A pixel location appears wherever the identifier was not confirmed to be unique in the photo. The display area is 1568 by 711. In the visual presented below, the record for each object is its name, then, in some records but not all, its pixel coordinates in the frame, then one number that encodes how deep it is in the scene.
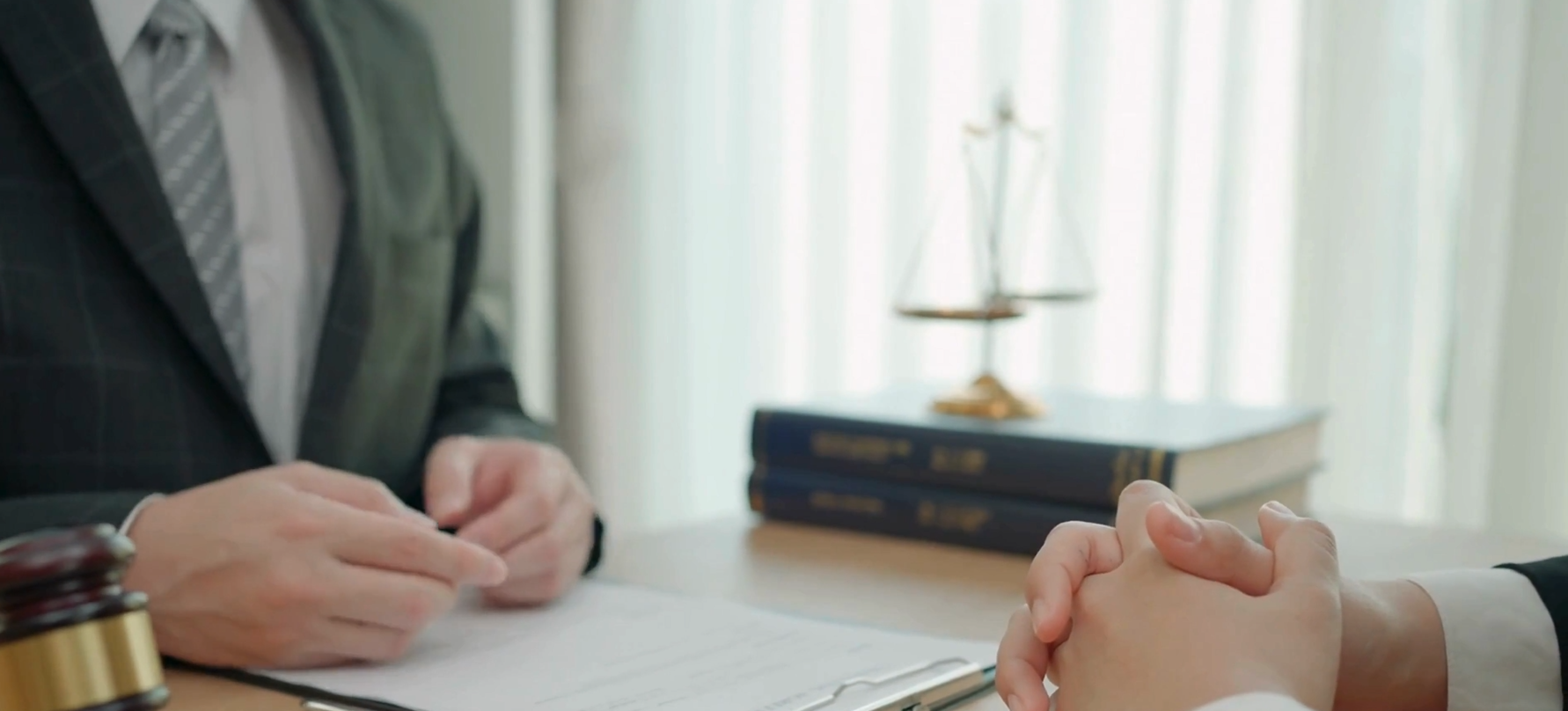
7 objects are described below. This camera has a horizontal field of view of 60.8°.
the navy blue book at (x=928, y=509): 1.06
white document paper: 0.67
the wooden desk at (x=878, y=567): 0.92
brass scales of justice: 1.19
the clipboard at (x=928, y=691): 0.66
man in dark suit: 0.73
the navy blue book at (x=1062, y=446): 1.02
